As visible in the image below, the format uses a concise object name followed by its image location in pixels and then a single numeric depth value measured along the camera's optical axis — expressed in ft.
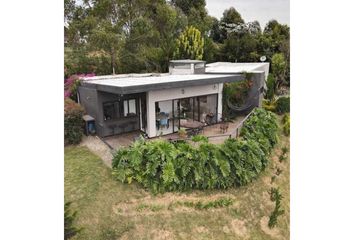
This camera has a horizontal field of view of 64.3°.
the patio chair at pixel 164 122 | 30.07
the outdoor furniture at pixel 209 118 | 34.18
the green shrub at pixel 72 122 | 24.38
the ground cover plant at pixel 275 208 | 22.52
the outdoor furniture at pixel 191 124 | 31.93
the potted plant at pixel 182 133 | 28.86
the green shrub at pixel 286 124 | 29.96
